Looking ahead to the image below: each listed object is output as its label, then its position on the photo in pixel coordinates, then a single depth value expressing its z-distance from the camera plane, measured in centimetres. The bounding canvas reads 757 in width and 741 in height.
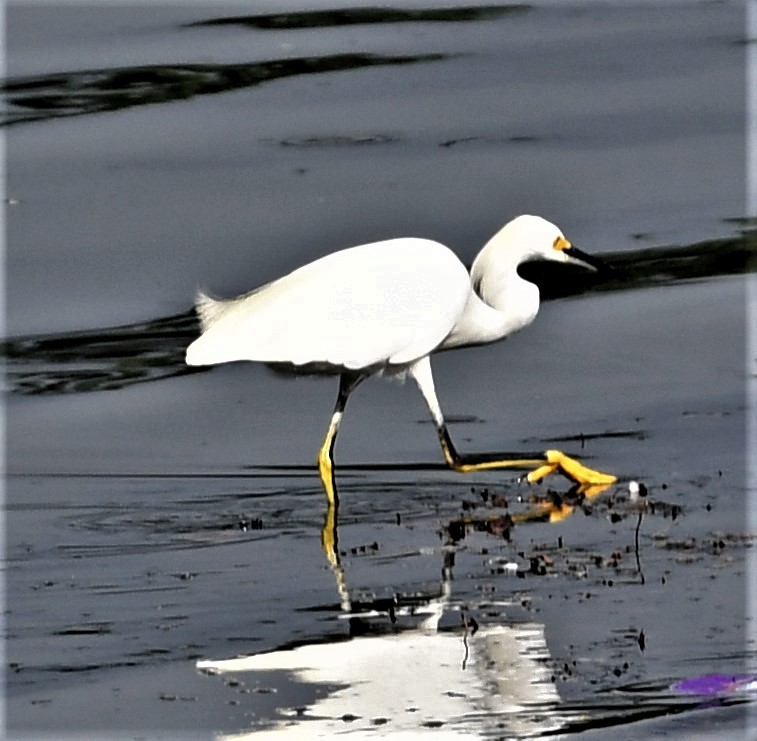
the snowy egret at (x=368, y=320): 1800
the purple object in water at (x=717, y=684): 1229
